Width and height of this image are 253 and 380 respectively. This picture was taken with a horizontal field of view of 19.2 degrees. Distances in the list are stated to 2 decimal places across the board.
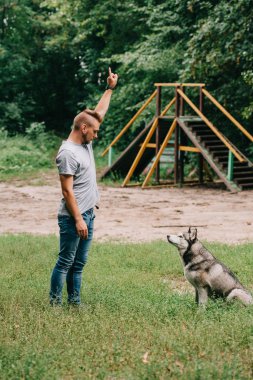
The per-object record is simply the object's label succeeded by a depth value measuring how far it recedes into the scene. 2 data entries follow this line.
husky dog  7.11
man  6.67
